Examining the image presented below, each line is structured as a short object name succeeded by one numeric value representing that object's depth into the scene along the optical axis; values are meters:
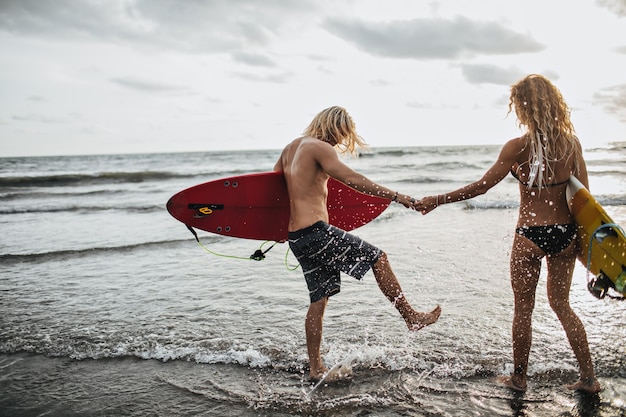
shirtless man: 3.82
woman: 3.38
